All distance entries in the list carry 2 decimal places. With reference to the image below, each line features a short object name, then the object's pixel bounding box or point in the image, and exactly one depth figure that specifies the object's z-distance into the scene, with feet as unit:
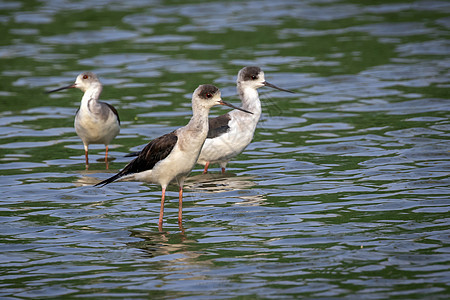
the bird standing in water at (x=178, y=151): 31.17
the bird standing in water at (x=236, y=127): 39.27
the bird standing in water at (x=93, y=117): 42.04
